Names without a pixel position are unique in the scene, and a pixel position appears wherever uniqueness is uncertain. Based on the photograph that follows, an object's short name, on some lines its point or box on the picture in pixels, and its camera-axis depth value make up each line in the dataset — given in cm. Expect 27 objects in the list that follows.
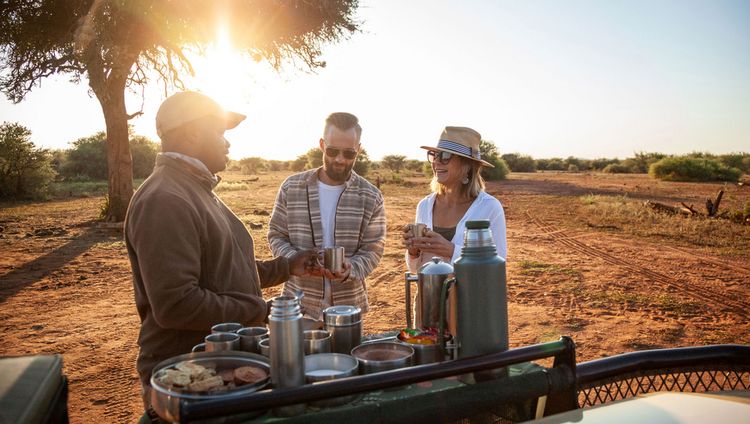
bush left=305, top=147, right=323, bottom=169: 3672
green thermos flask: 153
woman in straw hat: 338
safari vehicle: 130
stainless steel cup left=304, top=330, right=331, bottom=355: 169
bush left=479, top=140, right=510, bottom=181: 3200
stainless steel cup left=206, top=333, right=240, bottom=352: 167
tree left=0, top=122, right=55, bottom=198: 2128
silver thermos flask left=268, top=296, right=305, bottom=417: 141
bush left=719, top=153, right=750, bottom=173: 3947
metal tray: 130
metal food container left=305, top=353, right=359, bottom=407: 148
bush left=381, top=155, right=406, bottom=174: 5263
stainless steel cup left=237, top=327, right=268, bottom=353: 178
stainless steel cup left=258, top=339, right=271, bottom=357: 169
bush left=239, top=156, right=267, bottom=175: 5412
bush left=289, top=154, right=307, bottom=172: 5721
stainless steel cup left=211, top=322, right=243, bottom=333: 183
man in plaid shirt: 350
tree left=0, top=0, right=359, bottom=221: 1155
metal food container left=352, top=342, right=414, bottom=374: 157
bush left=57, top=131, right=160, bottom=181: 3666
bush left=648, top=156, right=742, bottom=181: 2944
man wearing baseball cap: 204
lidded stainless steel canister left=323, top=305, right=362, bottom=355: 180
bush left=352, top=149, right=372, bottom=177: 3406
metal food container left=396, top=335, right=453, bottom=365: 170
